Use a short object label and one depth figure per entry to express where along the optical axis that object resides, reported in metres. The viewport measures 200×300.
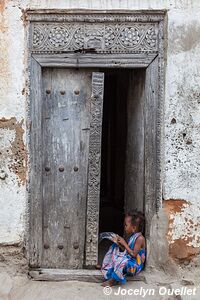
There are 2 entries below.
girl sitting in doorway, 4.25
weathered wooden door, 4.48
